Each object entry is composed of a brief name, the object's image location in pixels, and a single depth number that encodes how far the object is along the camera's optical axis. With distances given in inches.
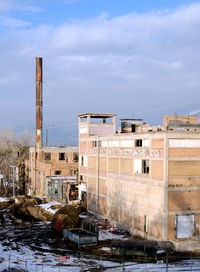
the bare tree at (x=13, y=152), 3181.6
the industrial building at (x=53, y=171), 2345.0
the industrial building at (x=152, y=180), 1353.3
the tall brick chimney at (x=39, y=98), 2855.3
